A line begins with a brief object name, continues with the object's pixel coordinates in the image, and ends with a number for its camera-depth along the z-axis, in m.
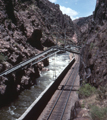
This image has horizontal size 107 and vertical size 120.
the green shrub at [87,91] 11.71
